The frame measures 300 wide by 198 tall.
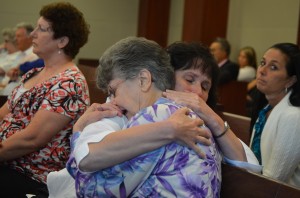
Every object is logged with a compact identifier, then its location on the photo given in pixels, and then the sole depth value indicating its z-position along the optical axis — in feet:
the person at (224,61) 19.88
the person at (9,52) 19.52
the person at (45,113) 8.20
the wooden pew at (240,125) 9.44
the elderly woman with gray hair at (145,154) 4.51
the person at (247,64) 22.75
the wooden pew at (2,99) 11.28
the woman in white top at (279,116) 8.07
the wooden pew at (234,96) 19.93
